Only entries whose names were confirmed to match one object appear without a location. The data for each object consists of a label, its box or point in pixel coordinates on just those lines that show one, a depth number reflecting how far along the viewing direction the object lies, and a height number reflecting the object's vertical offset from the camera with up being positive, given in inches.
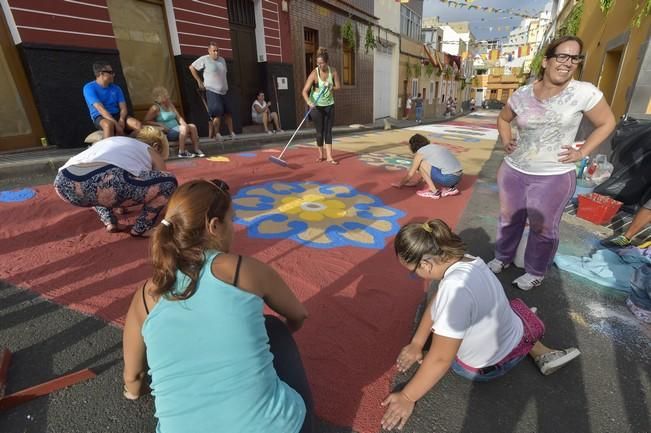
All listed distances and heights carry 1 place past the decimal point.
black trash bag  154.0 -39.6
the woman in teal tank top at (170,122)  229.1 -17.5
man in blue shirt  183.5 -3.3
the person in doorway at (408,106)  815.3 -40.0
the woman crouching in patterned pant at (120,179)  107.1 -26.0
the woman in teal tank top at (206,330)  38.7 -26.6
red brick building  208.2 +34.1
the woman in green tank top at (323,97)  229.0 -3.6
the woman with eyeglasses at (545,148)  82.0 -16.4
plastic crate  142.7 -52.1
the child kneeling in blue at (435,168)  173.6 -40.2
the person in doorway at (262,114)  365.1 -21.7
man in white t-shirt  272.8 +10.7
